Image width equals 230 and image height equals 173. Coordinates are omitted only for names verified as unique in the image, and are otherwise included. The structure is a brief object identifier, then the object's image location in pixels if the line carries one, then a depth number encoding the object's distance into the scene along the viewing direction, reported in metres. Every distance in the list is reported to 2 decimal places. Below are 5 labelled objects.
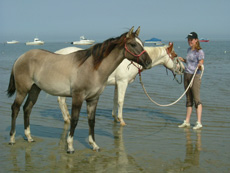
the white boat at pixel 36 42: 128.12
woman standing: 7.89
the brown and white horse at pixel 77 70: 5.85
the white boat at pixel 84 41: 126.25
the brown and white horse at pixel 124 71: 8.77
